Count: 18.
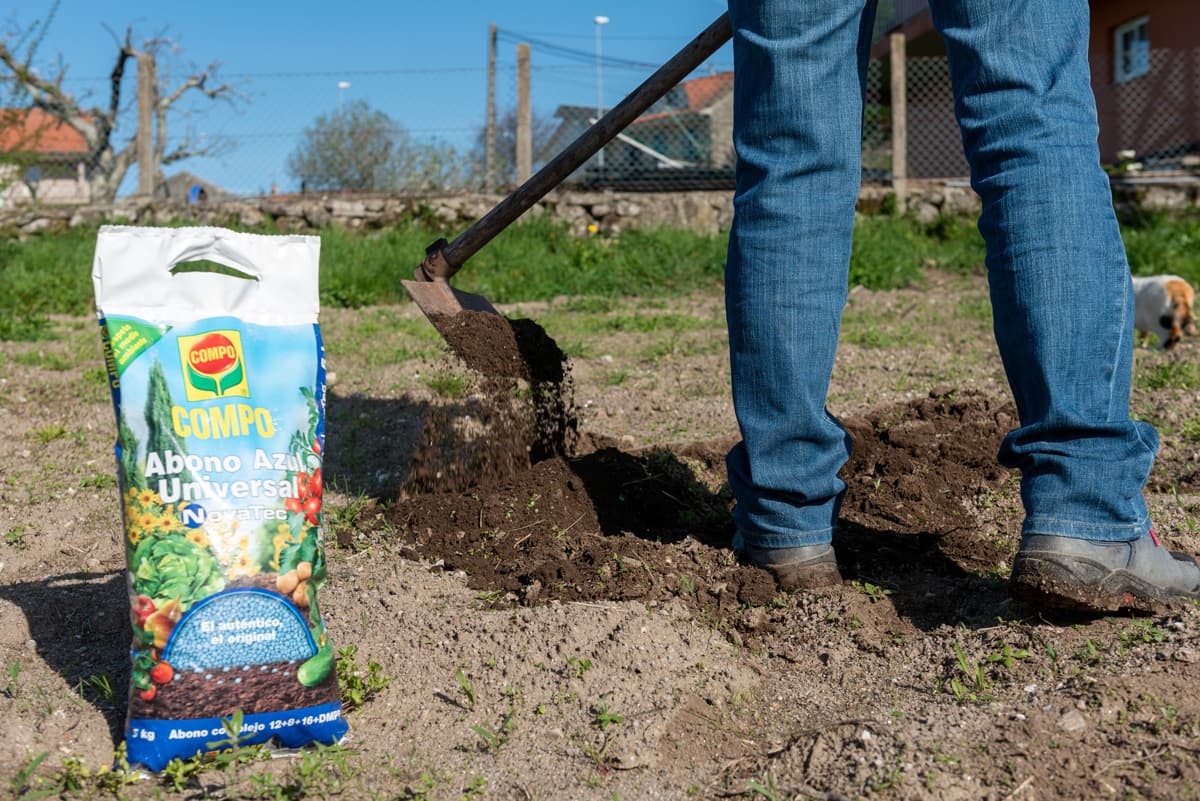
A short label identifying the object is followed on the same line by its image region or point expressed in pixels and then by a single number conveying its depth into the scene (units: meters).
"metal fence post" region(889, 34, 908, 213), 10.27
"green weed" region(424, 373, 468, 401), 3.94
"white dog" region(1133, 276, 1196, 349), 5.31
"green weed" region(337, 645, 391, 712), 1.80
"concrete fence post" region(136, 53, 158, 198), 10.11
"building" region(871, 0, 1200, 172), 11.16
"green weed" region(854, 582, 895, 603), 2.06
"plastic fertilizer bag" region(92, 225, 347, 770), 1.60
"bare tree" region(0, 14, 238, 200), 10.39
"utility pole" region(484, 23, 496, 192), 10.29
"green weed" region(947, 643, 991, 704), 1.65
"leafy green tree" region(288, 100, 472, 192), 10.35
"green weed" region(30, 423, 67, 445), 3.73
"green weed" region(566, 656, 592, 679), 1.82
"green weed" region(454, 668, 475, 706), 1.80
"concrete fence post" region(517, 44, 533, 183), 10.09
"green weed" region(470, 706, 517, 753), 1.65
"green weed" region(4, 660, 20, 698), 1.84
